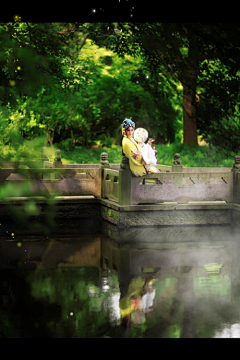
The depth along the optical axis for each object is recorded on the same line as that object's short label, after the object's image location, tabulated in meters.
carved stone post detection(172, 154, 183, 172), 16.56
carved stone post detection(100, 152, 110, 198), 15.63
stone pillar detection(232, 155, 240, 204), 14.66
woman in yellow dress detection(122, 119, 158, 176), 14.29
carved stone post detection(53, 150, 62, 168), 16.98
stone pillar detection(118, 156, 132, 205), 13.95
